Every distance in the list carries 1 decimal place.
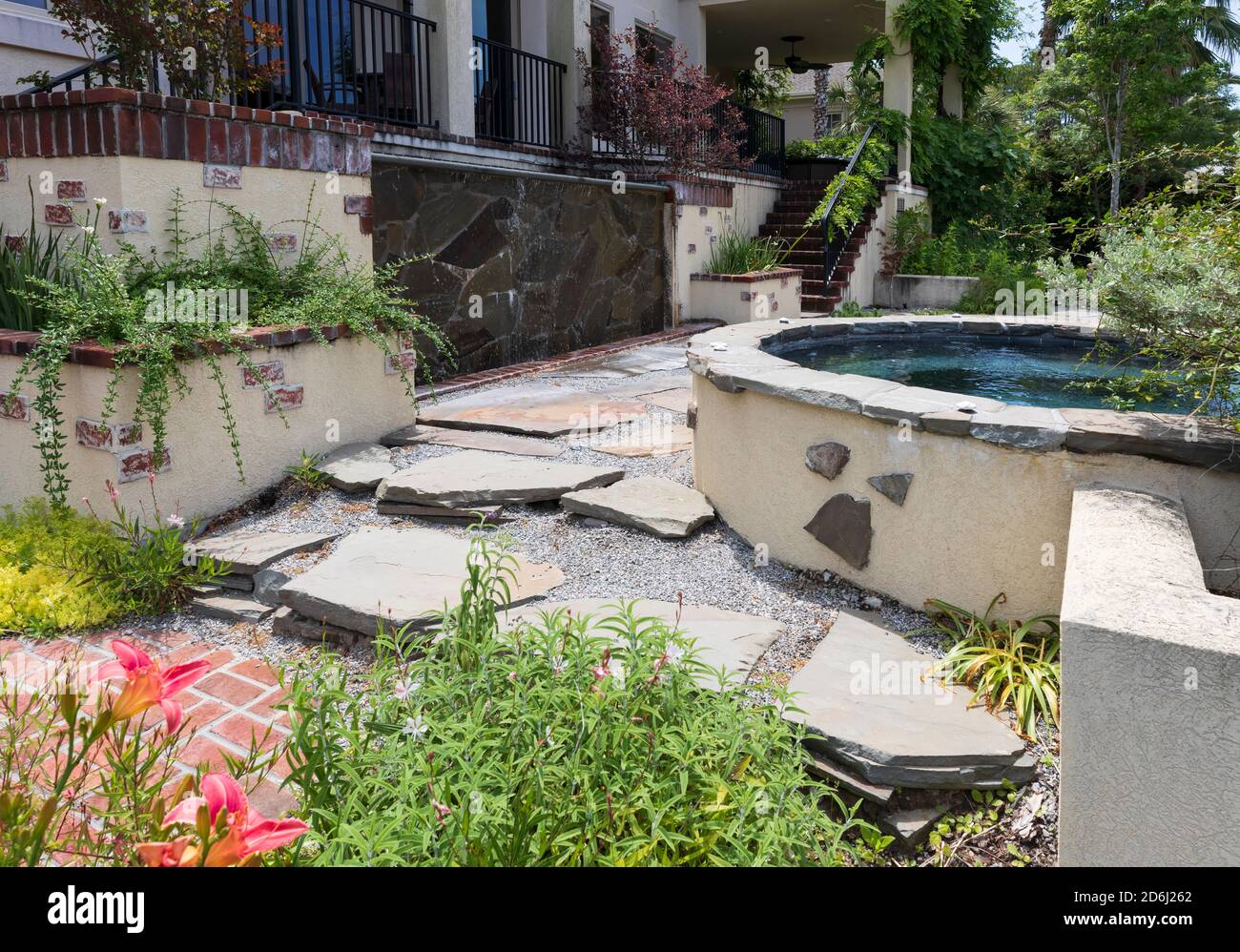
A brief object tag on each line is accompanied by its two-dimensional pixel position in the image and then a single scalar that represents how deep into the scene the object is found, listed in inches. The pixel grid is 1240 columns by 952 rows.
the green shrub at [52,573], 137.3
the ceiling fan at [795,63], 662.5
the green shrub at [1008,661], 115.6
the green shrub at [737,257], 422.3
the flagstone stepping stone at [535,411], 220.2
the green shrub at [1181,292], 118.1
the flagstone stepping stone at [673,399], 244.4
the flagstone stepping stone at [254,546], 150.3
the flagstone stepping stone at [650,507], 160.1
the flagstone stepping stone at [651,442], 203.6
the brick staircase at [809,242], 450.6
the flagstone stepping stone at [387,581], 130.3
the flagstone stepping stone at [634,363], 294.0
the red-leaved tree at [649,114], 430.6
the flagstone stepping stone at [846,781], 102.6
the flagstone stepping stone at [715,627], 120.0
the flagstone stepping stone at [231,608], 143.9
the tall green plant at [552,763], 75.2
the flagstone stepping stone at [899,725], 103.6
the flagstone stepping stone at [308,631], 133.3
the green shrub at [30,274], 173.6
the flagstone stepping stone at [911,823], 101.7
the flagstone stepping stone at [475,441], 201.5
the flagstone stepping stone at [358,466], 179.8
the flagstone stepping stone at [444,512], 165.0
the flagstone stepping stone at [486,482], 167.8
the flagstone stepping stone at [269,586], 145.5
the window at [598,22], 490.0
